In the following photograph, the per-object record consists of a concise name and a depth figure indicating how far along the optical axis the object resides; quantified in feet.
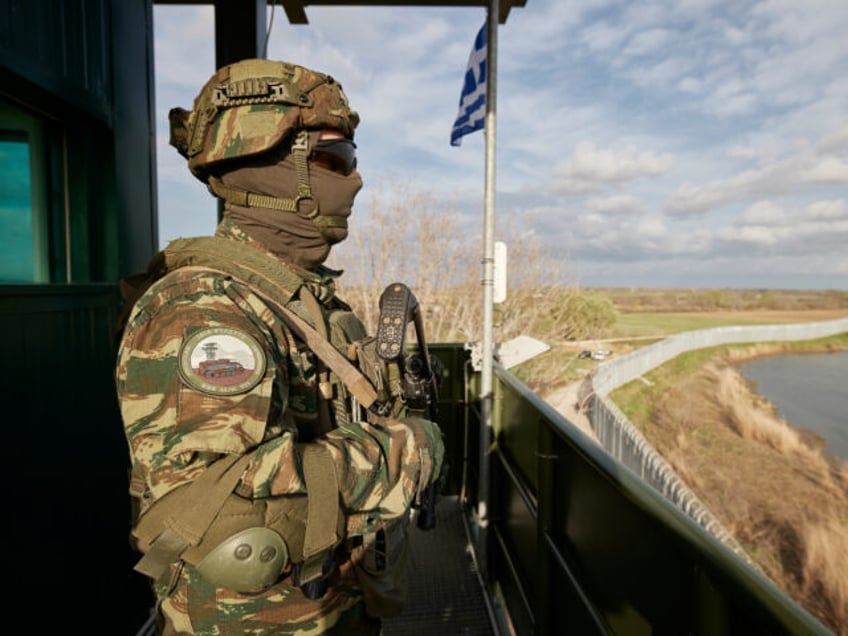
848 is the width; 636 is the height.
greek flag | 11.95
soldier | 3.73
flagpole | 11.14
